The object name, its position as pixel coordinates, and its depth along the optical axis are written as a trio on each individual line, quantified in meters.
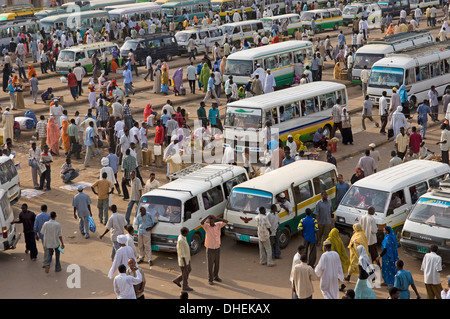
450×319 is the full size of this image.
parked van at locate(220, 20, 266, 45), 45.25
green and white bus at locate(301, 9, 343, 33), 50.94
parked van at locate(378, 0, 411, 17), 55.81
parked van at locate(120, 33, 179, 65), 40.41
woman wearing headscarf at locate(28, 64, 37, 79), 34.28
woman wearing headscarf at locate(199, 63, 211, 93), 33.91
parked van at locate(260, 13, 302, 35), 48.22
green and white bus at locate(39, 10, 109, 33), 49.47
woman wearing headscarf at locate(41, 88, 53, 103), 33.31
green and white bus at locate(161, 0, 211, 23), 54.78
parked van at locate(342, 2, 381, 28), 52.82
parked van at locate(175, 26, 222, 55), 43.47
